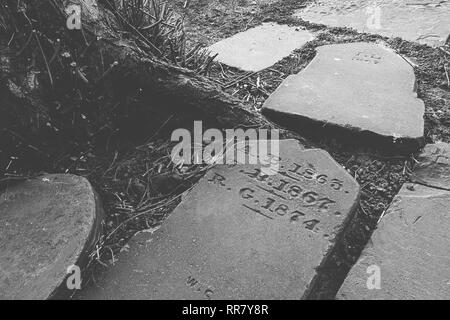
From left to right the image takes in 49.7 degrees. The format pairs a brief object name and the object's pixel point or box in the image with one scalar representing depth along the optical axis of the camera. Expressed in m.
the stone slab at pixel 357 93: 1.82
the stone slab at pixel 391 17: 2.52
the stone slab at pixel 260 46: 2.38
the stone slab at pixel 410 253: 1.31
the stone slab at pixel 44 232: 1.29
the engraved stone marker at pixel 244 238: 1.31
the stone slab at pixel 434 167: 1.65
